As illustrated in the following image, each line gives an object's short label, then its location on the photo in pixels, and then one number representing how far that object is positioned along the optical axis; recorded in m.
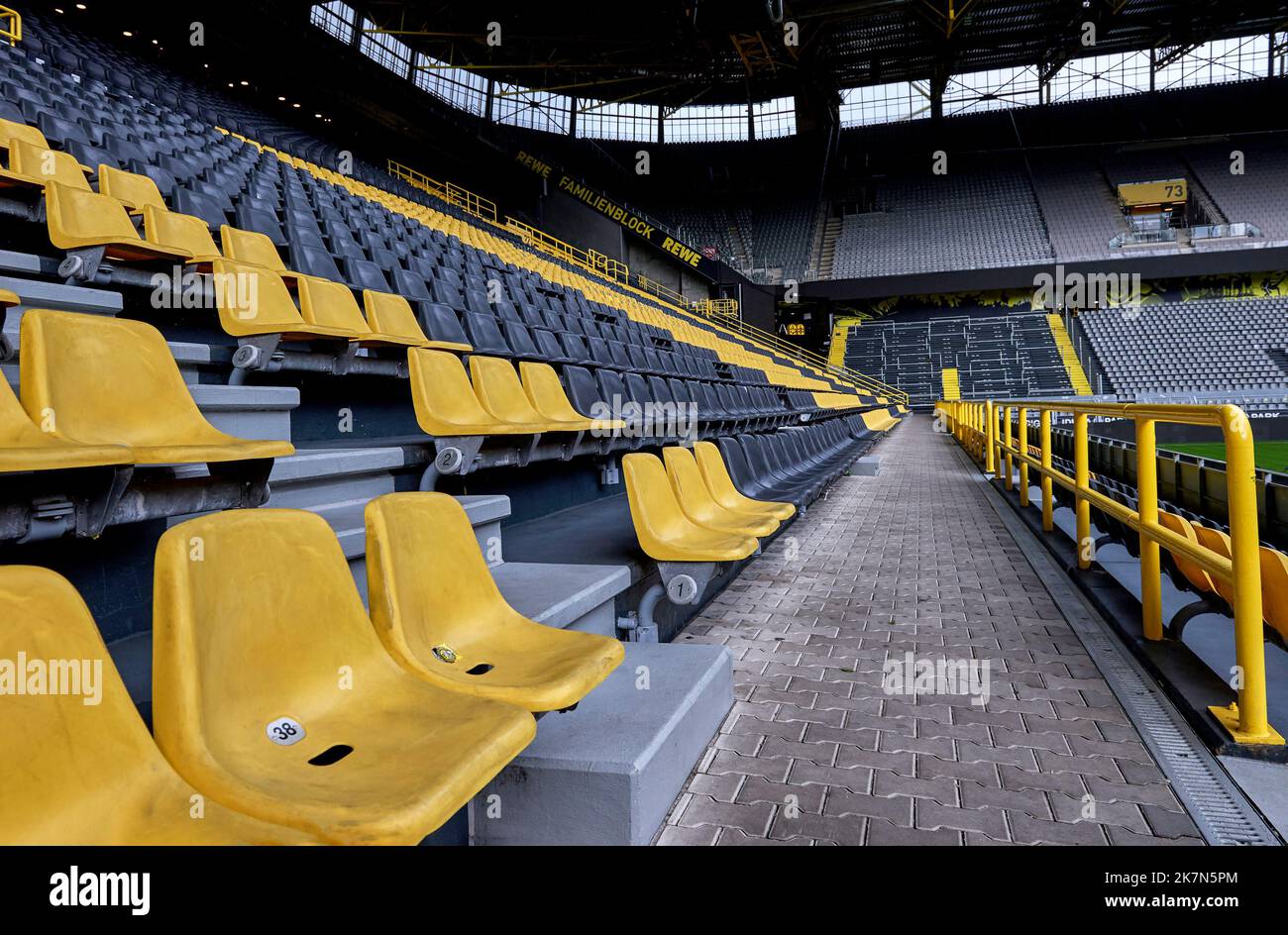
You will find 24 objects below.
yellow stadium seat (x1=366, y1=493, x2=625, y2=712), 1.20
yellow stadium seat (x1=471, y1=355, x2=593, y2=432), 2.84
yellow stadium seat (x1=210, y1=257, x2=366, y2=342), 2.52
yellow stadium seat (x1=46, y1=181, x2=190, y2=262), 2.64
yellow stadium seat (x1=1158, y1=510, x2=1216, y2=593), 2.19
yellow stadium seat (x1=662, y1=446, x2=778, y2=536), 2.77
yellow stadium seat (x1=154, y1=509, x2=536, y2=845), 0.82
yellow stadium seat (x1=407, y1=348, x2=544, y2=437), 2.30
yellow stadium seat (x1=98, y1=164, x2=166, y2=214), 3.70
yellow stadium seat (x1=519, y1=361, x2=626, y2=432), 3.20
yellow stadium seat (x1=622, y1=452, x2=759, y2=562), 2.22
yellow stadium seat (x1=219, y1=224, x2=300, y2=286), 3.57
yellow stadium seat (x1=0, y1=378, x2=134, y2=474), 1.00
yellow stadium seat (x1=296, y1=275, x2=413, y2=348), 2.88
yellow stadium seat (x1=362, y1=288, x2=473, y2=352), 3.20
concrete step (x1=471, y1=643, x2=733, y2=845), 1.25
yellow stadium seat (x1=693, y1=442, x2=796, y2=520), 3.24
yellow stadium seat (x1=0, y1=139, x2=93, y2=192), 2.88
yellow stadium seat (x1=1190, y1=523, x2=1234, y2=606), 1.95
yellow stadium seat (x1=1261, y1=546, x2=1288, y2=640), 1.79
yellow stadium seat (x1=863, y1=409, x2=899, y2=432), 12.91
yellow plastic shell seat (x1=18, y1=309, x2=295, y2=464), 1.35
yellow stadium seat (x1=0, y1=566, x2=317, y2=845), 0.72
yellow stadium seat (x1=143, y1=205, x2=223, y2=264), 3.16
